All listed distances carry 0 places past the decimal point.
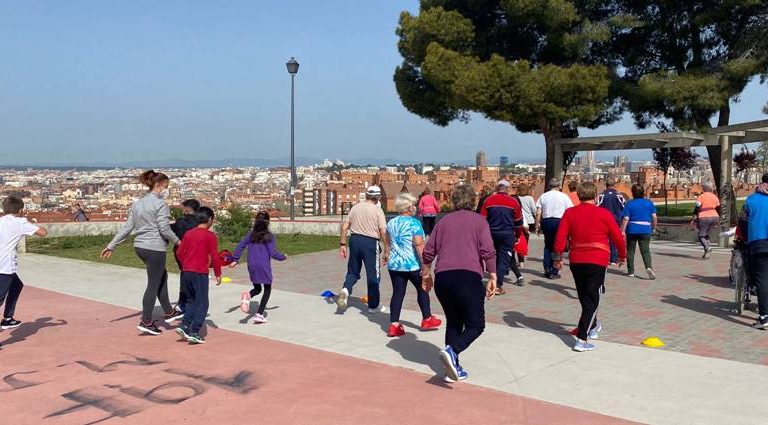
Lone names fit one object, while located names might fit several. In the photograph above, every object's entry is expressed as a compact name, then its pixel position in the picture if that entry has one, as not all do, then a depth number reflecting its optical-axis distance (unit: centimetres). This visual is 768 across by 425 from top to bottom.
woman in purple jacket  543
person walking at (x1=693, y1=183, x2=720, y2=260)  1312
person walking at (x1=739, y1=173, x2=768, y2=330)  721
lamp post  2291
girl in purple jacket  782
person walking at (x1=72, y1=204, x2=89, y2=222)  2237
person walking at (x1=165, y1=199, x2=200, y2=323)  775
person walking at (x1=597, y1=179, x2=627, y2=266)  1189
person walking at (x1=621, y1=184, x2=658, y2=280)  1098
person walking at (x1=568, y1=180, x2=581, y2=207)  1207
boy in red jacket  691
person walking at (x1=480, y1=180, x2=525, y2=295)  957
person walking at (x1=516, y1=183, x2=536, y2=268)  1162
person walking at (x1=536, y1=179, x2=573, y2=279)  1084
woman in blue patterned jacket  708
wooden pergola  1559
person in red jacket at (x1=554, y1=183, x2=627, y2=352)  640
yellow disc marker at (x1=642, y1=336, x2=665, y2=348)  666
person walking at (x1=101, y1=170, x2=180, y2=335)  725
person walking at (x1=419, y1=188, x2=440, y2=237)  1573
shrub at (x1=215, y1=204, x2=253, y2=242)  1866
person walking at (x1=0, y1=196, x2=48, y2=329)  697
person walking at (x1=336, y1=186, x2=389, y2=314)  809
